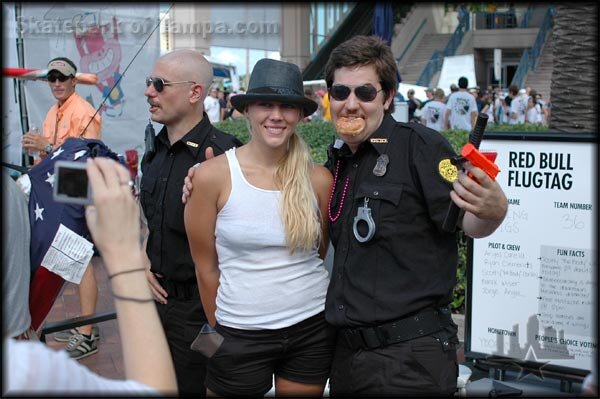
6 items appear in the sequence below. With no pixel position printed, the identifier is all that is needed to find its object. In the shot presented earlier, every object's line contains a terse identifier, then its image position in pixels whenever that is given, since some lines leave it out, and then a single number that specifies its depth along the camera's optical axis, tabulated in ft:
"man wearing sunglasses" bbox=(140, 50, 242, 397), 11.48
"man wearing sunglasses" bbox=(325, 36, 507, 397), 8.75
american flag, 9.23
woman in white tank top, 9.59
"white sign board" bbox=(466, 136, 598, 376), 12.58
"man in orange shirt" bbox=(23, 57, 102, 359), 18.29
